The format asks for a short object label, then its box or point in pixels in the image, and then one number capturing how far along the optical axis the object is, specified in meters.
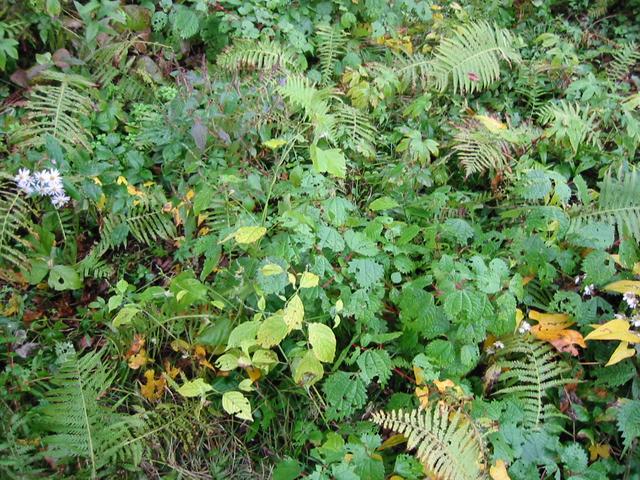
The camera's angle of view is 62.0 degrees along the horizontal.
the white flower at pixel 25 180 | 2.40
